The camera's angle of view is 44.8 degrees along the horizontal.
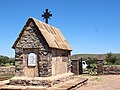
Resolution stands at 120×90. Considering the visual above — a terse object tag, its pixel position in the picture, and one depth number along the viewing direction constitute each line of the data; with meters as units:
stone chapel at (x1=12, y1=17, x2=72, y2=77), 7.35
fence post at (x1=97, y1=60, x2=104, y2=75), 14.12
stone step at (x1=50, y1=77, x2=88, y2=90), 6.73
